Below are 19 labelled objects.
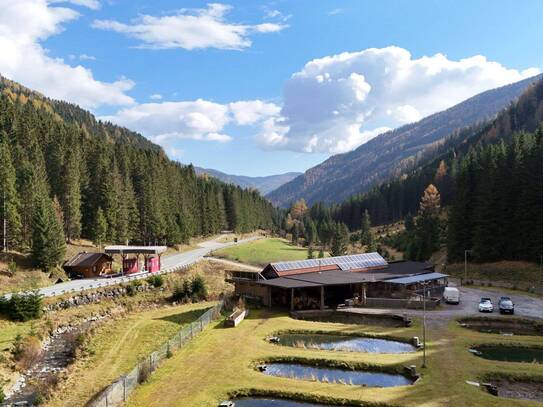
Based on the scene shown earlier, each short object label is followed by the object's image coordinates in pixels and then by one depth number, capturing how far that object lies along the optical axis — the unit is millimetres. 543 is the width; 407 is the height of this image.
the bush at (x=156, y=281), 60097
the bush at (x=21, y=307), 41688
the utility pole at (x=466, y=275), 74462
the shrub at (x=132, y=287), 55953
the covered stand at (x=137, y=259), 64875
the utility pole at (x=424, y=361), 30122
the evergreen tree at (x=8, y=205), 61250
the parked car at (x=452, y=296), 53750
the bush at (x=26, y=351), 32750
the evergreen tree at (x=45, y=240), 58344
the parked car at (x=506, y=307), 48312
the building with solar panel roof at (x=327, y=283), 52469
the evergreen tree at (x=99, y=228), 77438
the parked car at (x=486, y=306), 49562
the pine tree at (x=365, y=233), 129475
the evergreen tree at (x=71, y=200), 76562
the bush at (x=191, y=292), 57000
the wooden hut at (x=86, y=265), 62688
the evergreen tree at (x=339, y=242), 120500
